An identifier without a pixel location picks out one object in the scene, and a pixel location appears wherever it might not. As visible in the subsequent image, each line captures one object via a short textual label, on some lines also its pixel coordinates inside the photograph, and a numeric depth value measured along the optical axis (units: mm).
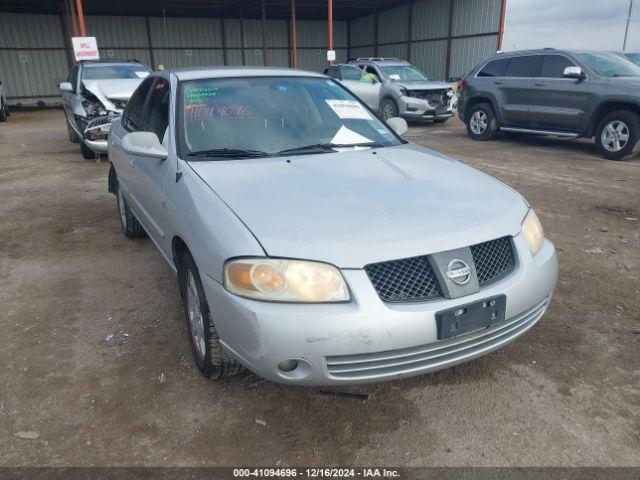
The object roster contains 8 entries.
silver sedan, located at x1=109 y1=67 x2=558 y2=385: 1970
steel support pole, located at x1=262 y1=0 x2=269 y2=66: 23331
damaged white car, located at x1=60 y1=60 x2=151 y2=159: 7969
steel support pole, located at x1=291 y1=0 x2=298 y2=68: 22181
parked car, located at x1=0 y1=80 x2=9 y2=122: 16669
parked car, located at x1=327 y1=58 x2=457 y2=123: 12531
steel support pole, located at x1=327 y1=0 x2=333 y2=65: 18375
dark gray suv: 8055
